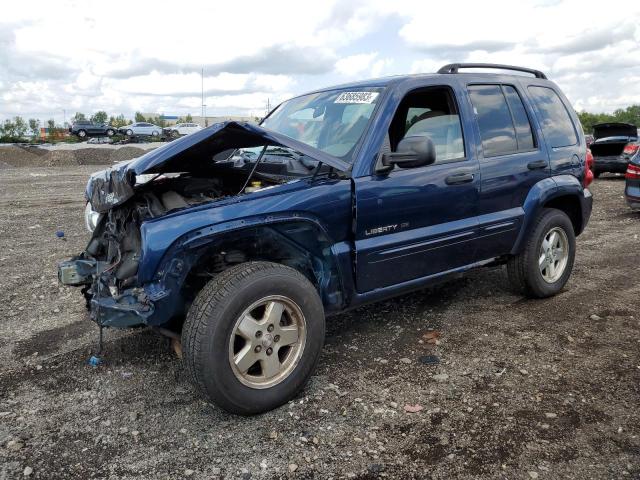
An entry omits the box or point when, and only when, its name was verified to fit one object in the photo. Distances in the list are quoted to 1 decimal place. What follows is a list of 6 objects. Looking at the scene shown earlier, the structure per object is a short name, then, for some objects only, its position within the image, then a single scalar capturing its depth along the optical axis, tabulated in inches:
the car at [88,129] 1818.4
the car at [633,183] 371.9
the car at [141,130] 1851.6
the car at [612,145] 586.6
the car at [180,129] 1868.8
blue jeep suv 118.6
